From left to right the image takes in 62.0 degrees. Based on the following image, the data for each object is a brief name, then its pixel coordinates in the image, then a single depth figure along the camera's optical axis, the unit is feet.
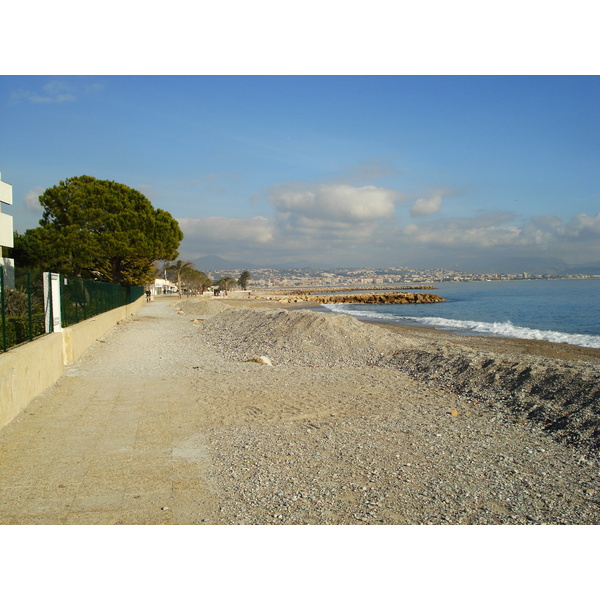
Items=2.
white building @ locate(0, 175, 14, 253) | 75.86
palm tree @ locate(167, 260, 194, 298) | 242.64
